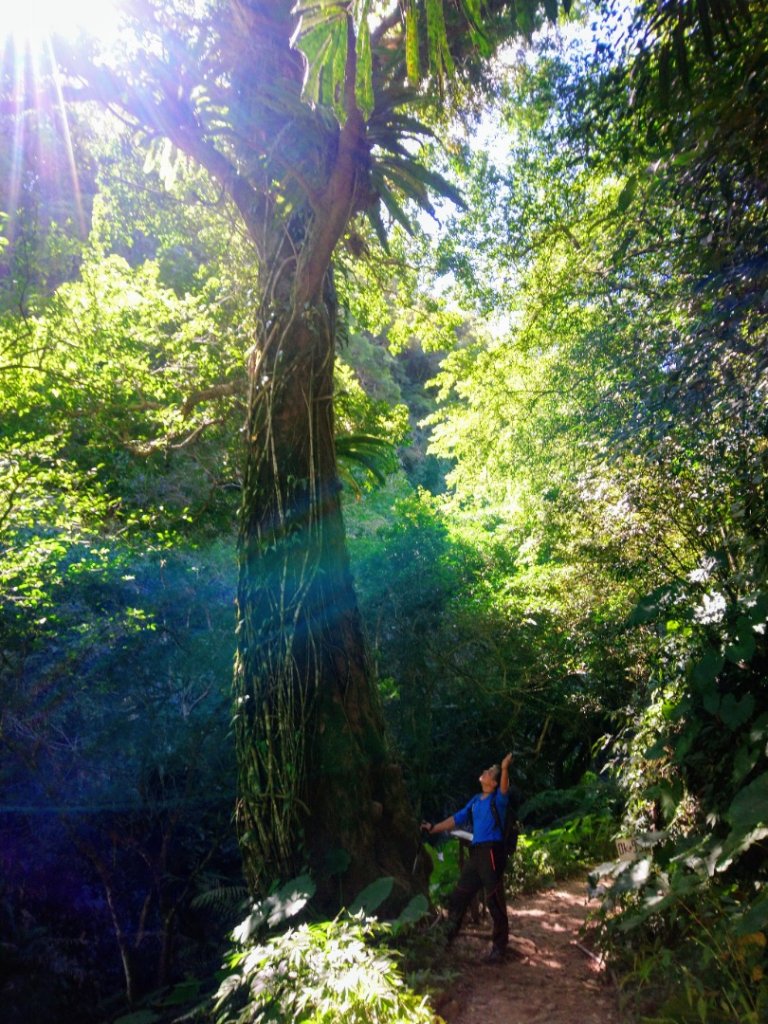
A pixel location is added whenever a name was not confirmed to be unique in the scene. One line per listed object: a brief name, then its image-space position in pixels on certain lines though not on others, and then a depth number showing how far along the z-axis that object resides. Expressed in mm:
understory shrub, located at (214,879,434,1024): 2559
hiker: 4188
